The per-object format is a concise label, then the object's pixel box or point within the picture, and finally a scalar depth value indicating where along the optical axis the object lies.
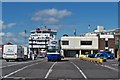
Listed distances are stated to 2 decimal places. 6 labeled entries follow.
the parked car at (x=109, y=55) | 85.61
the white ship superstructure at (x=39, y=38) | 161.29
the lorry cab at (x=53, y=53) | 57.91
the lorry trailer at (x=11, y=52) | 55.76
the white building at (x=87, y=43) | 116.88
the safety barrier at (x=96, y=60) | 47.31
